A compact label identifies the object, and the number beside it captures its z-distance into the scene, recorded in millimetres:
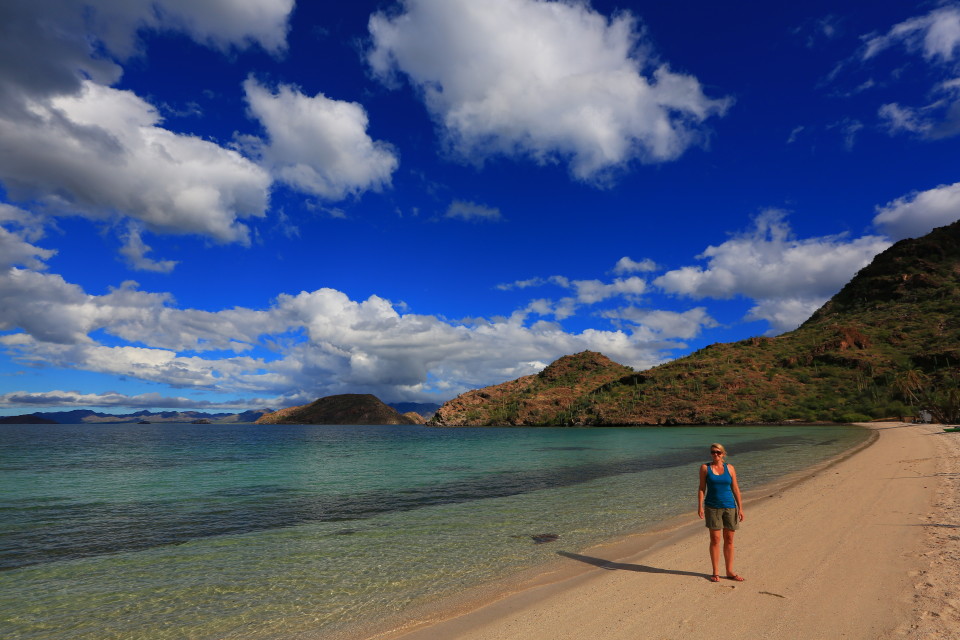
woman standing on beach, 9836
